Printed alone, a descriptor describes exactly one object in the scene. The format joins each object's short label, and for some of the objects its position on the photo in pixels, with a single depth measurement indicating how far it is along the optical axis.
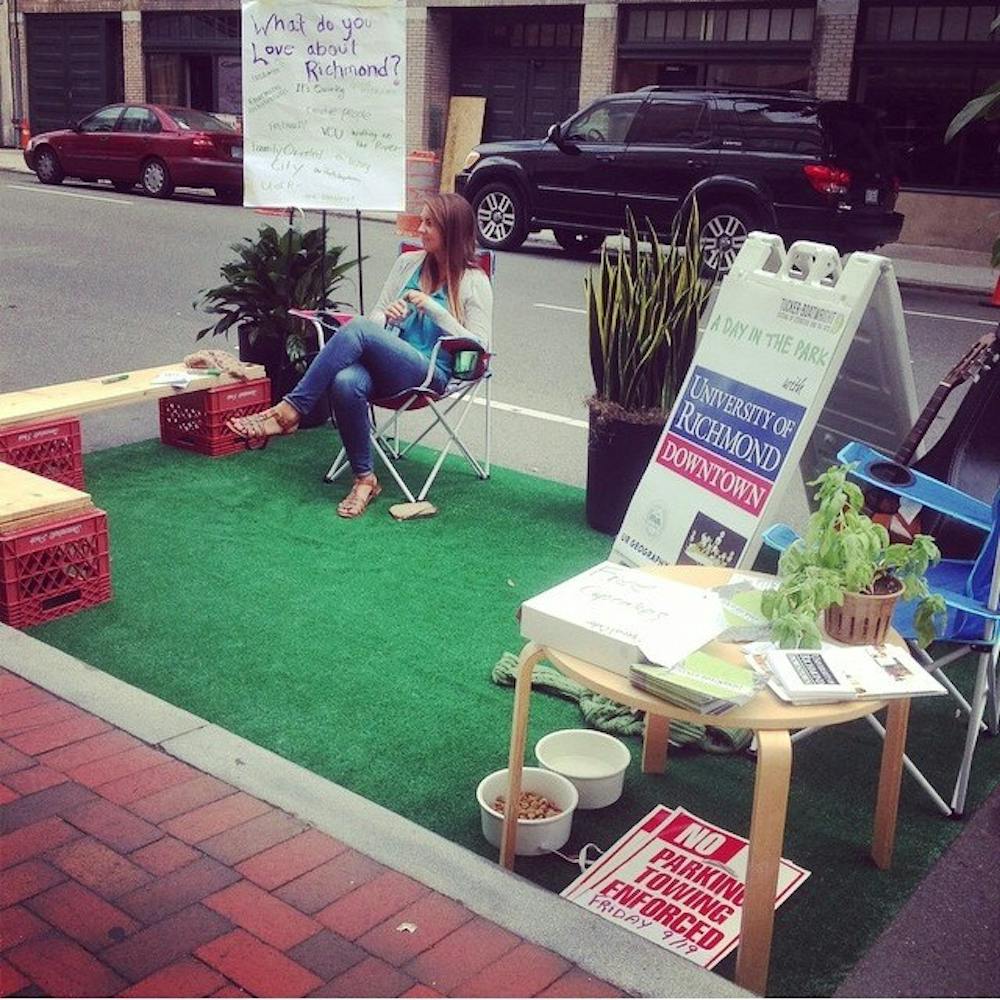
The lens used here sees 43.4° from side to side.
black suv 13.16
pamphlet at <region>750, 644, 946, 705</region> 2.67
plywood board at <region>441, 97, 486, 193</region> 22.25
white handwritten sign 6.01
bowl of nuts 3.07
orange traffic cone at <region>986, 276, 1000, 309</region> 13.11
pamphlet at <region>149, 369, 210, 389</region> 5.99
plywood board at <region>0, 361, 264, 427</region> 5.36
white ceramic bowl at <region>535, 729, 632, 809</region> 3.30
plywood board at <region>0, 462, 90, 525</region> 4.16
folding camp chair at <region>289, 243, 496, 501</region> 5.58
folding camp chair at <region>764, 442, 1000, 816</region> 3.36
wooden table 2.56
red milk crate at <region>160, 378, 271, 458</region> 6.25
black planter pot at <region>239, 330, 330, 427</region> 6.78
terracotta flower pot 2.89
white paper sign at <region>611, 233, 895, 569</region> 3.97
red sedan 18.83
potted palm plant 6.71
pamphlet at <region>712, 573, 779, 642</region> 2.93
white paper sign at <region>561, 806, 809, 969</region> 2.82
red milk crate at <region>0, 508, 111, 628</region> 4.13
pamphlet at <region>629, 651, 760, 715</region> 2.59
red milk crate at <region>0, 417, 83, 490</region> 5.33
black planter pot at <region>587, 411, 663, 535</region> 5.16
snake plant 4.99
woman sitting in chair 5.50
